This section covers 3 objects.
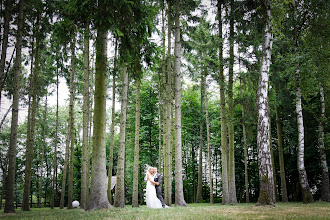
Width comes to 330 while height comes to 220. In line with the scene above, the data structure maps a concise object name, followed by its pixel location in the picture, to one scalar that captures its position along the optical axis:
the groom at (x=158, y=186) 10.58
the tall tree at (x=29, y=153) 13.08
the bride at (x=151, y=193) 10.45
